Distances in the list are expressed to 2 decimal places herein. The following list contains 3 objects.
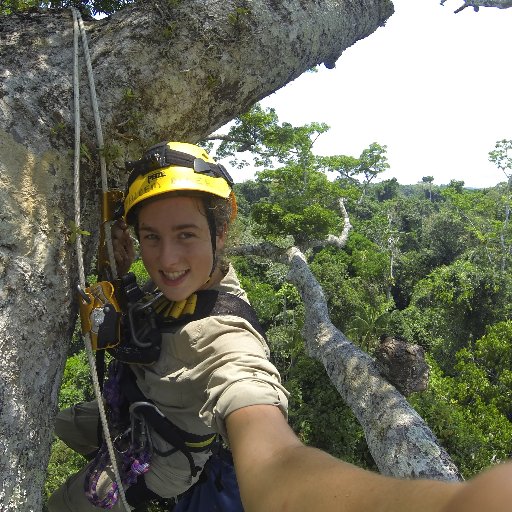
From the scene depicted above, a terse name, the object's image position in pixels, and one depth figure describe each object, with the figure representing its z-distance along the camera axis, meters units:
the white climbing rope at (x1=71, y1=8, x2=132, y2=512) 1.48
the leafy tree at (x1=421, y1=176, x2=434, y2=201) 69.62
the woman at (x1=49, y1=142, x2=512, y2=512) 0.70
